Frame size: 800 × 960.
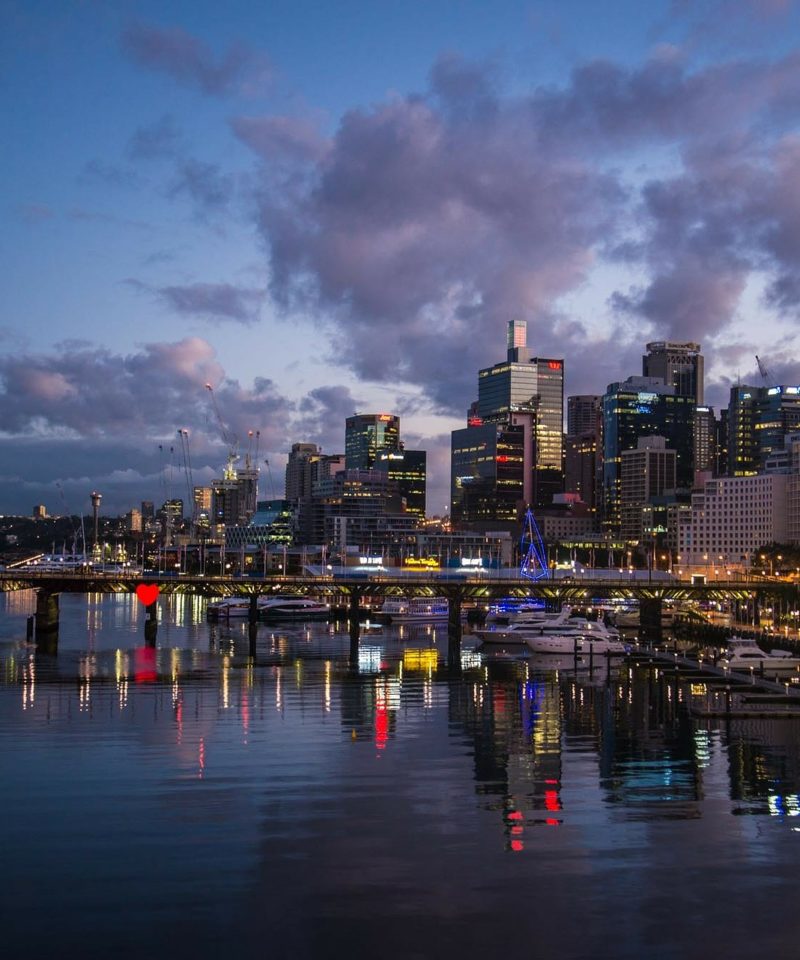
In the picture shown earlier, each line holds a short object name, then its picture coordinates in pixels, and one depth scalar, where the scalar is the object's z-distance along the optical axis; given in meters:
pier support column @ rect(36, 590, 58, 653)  124.06
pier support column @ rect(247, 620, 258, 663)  120.28
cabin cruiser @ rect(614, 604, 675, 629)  166.88
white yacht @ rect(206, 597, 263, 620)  178.75
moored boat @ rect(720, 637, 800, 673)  97.25
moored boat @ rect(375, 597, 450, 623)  181.48
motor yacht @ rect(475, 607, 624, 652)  123.06
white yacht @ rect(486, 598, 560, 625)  144.25
